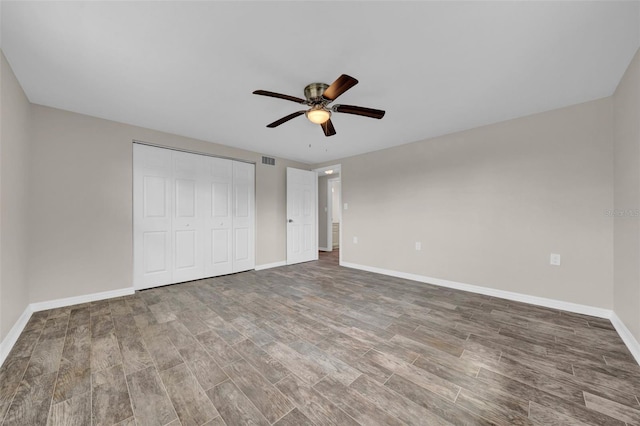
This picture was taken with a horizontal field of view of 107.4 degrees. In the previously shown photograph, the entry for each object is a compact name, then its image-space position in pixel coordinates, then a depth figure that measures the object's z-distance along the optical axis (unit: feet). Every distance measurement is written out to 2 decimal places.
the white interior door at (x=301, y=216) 16.87
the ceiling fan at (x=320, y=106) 6.46
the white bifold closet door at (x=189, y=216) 11.02
